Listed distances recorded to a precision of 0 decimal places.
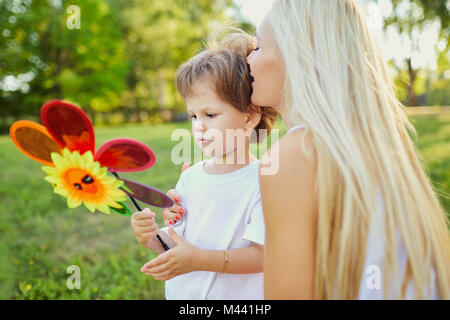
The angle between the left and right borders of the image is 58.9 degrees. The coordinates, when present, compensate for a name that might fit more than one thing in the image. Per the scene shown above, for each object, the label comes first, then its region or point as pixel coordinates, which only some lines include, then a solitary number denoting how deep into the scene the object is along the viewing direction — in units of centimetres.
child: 151
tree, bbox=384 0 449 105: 745
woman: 111
